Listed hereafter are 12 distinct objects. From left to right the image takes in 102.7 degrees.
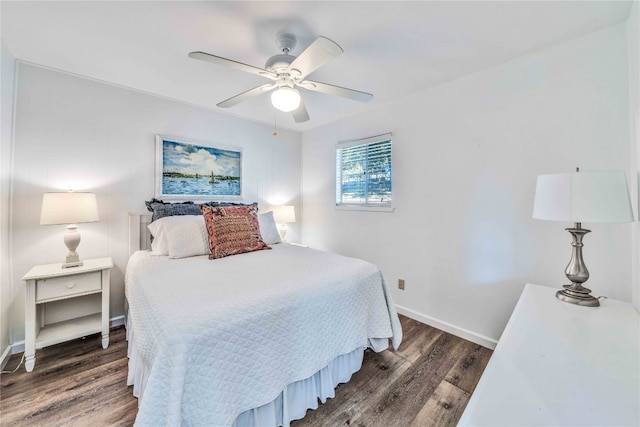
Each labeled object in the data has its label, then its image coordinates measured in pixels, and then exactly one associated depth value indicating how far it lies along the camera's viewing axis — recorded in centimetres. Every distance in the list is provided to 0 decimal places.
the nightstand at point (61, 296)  184
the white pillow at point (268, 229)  280
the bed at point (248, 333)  104
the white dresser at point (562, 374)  63
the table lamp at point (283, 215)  353
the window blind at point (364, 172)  299
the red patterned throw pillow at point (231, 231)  229
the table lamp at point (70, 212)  195
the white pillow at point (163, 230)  227
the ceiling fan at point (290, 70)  143
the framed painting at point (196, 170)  280
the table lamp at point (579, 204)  120
